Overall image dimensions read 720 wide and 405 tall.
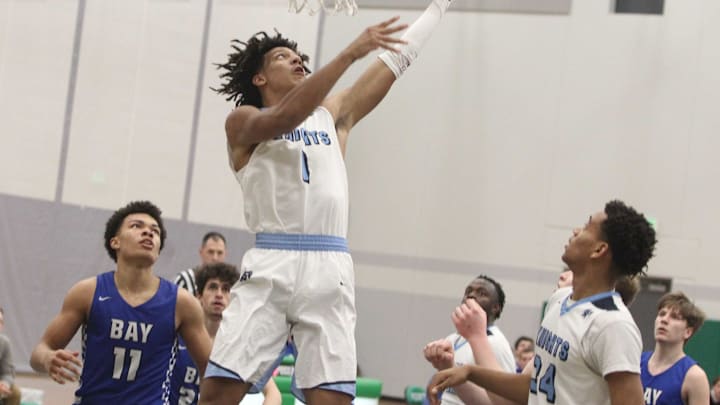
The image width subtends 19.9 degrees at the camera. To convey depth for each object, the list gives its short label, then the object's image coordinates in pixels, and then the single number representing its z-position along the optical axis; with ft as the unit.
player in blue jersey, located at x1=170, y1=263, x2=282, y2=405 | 37.45
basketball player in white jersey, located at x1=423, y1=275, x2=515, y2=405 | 41.63
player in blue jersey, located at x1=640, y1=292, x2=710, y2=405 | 36.52
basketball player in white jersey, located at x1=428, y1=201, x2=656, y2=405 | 22.99
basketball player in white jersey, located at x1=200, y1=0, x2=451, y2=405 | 25.58
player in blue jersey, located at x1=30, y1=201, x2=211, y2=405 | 32.98
